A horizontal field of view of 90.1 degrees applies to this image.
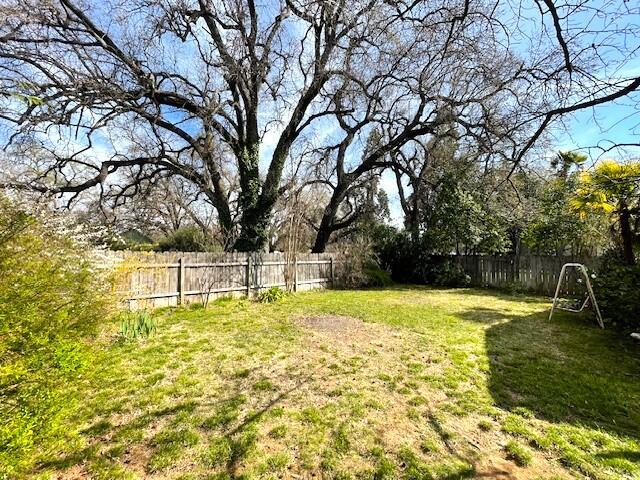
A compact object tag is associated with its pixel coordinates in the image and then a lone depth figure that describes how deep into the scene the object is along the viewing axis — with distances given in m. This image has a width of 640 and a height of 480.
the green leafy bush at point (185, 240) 12.55
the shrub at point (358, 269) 12.09
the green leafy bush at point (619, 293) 5.32
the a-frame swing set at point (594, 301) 5.91
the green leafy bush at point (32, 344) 1.53
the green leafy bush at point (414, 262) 12.40
